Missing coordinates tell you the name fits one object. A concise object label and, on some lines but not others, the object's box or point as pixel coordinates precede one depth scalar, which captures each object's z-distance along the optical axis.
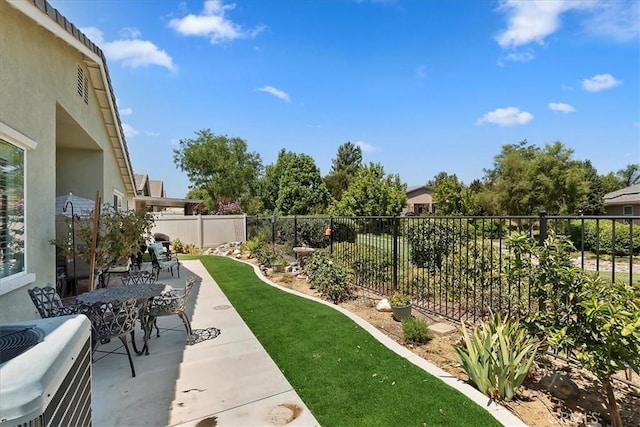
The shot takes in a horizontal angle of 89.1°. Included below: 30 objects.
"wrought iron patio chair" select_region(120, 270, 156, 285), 6.52
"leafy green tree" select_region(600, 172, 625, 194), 44.95
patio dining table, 4.27
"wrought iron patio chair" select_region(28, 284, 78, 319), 3.78
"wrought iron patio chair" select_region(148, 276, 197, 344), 4.71
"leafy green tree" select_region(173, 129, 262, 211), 31.92
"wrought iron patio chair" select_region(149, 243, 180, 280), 9.95
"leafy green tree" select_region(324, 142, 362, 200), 47.56
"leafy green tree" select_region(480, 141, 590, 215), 24.08
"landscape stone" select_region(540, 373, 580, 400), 3.17
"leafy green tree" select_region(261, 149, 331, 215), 28.95
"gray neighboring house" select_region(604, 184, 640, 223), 21.39
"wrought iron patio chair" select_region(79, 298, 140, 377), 3.82
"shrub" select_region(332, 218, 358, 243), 9.05
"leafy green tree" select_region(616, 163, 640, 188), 59.25
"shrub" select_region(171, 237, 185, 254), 16.34
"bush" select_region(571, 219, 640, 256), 14.31
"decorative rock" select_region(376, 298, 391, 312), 5.99
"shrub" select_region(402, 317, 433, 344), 4.54
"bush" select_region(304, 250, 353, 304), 6.90
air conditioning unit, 1.10
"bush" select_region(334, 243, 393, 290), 7.39
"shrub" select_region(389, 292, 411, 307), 5.47
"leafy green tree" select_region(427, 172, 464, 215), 27.36
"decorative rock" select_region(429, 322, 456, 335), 4.83
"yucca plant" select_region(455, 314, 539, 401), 3.16
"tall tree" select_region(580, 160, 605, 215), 27.39
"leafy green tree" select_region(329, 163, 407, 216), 24.53
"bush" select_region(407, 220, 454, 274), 7.63
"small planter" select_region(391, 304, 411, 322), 5.37
